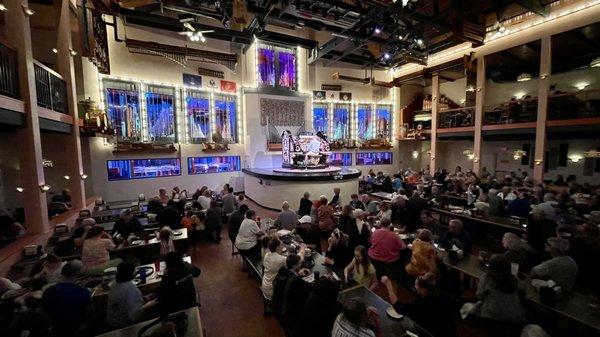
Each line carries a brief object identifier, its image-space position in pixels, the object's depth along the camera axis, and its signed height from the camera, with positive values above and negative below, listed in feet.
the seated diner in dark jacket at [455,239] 14.61 -5.18
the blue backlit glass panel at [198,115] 36.37 +5.25
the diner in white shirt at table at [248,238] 16.12 -5.41
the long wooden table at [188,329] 8.18 -5.74
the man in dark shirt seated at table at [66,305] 9.10 -5.44
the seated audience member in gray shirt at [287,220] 18.71 -5.03
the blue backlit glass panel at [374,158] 52.39 -1.55
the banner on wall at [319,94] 47.55 +10.49
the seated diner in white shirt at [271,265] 11.62 -5.15
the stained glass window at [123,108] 30.76 +5.42
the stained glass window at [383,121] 53.11 +6.07
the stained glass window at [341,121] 50.40 +5.87
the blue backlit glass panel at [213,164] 36.99 -1.85
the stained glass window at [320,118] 48.91 +6.33
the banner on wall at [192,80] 35.45 +10.03
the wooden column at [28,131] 15.48 +1.39
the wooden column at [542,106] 30.58 +5.12
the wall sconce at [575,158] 34.81 -1.27
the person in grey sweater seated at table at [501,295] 9.17 -5.34
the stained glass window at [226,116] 38.75 +5.44
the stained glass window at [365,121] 52.08 +6.01
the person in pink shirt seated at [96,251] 13.52 -5.17
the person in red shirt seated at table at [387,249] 14.20 -5.49
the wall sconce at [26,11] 15.62 +8.62
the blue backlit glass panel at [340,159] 49.94 -1.58
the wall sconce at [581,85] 34.92 +8.66
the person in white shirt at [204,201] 25.03 -4.77
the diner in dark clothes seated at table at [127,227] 17.21 -5.03
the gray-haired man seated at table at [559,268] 10.73 -5.02
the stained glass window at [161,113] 33.53 +5.15
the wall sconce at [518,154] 39.58 -0.74
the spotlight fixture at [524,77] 35.56 +10.05
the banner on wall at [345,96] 49.76 +10.56
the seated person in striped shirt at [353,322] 6.82 -4.64
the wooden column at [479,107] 37.52 +6.21
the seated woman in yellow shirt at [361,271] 11.66 -5.47
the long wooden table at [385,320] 8.18 -5.72
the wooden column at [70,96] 22.00 +5.04
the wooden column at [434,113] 44.37 +6.41
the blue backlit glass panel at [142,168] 31.55 -2.00
